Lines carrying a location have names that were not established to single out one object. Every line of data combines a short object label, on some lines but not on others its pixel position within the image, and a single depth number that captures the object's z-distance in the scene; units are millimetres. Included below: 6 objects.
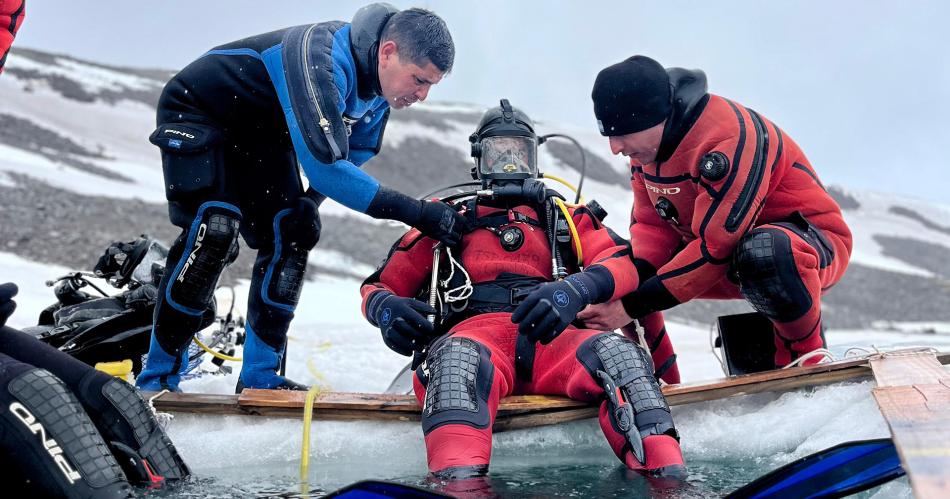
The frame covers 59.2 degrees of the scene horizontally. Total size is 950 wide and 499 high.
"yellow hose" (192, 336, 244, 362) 4433
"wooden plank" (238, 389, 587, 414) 3193
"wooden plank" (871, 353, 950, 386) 2764
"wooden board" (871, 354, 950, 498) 1590
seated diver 2836
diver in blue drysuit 3396
